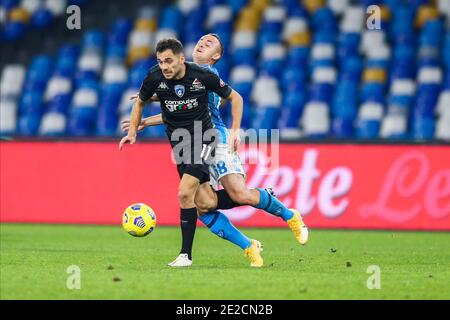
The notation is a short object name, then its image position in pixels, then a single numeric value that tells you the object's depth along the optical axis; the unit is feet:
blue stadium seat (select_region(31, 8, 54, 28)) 63.10
